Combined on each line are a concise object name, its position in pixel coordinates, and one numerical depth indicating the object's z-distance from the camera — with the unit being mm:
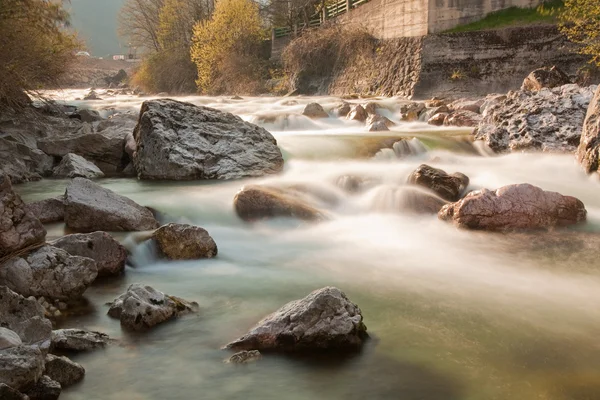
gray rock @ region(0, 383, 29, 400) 3646
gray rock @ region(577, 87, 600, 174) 11352
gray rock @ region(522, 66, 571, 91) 16859
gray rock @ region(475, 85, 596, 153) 13195
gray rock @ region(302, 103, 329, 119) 20062
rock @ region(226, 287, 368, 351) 4938
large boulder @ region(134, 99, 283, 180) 12461
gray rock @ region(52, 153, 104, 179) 13047
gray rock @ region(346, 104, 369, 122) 19375
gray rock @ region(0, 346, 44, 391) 3803
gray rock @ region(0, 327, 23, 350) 3988
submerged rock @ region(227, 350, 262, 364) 4797
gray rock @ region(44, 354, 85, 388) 4324
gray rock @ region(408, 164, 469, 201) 10047
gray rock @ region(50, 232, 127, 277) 6684
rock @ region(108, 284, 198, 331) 5426
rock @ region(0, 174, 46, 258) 6027
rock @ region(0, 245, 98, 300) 5914
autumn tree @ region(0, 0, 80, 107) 13523
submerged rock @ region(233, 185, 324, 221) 9328
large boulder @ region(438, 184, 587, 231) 8672
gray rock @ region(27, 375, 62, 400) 3986
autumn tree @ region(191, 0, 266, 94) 36781
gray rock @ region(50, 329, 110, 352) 4902
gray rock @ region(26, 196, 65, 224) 8680
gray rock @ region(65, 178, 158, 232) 8141
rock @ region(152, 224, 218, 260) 7492
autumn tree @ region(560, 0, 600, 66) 14594
